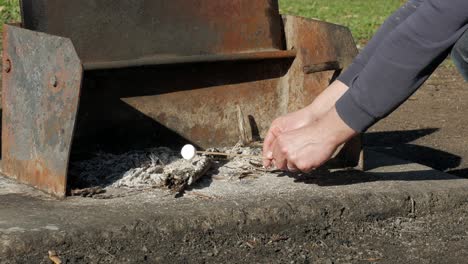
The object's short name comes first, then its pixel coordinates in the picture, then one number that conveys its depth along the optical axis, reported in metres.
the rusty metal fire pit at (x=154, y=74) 3.85
